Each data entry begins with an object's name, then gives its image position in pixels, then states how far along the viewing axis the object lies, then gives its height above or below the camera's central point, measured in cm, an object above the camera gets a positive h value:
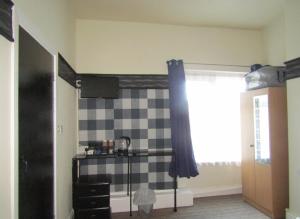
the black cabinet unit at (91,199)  312 -101
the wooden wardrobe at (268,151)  326 -45
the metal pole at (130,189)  349 -98
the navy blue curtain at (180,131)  373 -16
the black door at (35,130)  173 -6
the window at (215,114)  410 +10
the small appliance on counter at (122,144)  362 -35
